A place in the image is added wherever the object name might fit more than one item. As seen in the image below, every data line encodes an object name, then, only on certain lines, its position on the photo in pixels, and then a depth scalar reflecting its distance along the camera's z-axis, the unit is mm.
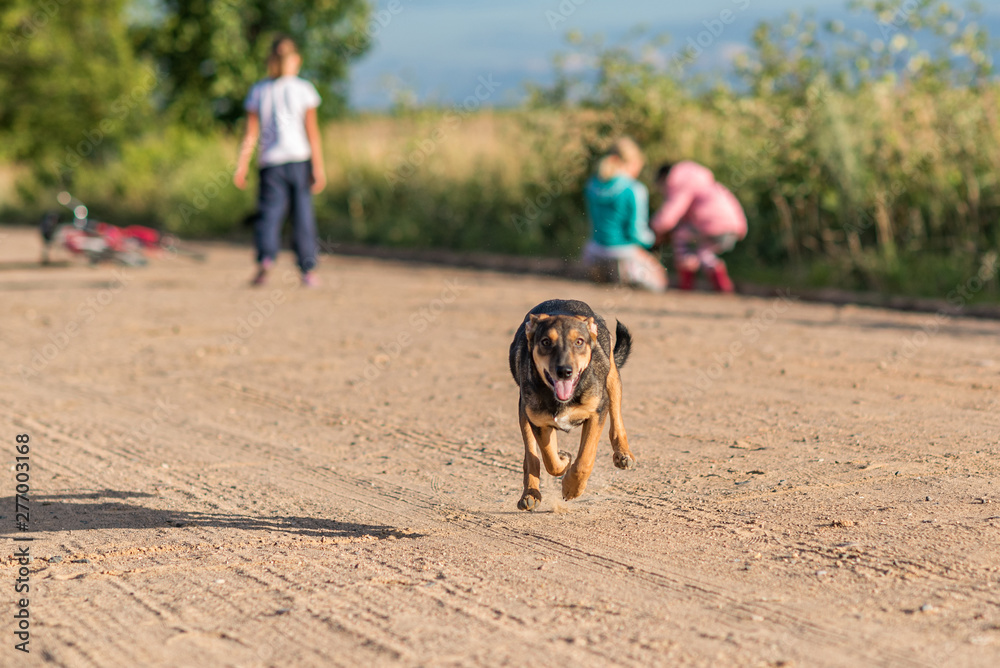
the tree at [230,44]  24328
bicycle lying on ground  14422
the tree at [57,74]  38062
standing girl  11500
